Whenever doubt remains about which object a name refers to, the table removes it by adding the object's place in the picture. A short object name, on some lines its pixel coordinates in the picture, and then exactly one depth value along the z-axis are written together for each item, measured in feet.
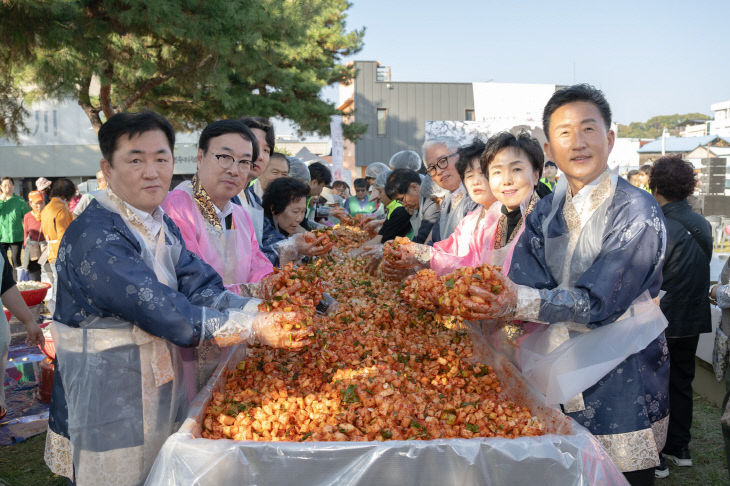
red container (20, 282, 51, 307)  17.52
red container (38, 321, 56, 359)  13.04
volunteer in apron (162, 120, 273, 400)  8.34
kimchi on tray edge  6.35
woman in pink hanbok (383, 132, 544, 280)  8.77
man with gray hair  13.35
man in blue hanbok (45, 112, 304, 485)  5.83
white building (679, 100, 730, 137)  149.79
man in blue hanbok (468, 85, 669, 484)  6.02
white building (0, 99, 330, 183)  92.43
